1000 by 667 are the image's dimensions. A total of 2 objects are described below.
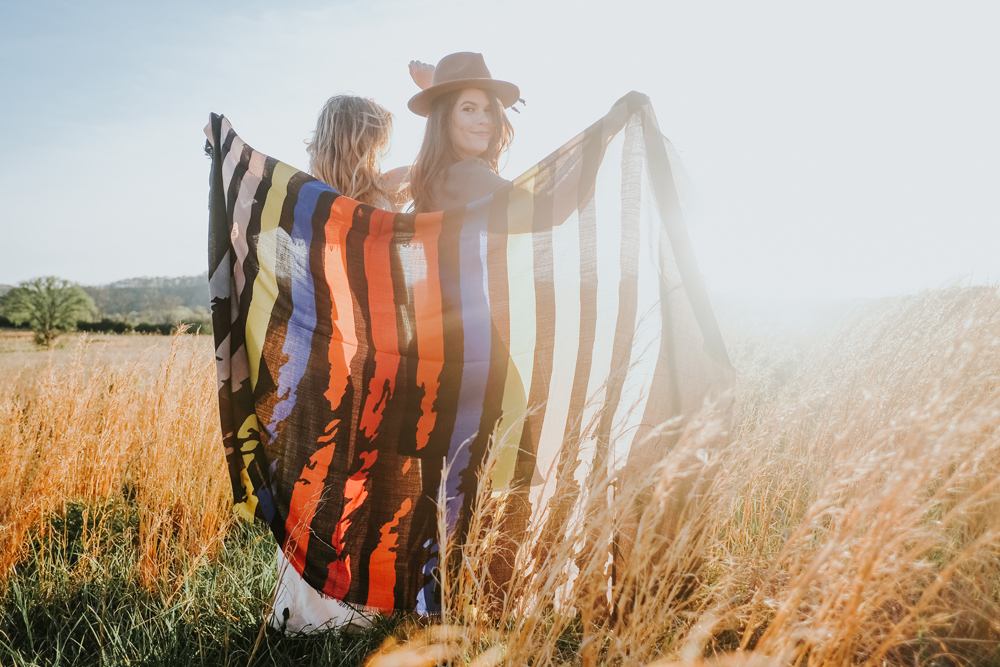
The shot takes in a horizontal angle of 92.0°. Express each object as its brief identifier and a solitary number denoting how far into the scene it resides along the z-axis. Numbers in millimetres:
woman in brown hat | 2088
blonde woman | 2029
